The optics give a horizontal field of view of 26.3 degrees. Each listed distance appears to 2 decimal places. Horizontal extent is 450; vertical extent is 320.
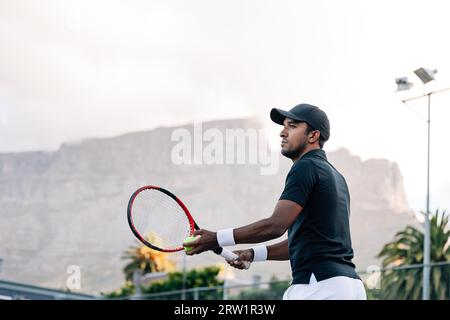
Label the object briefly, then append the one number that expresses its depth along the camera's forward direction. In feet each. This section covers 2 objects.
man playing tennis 20.30
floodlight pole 96.58
